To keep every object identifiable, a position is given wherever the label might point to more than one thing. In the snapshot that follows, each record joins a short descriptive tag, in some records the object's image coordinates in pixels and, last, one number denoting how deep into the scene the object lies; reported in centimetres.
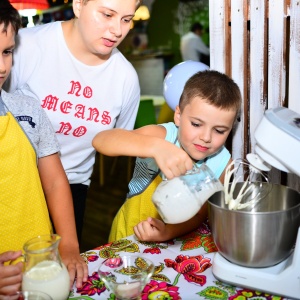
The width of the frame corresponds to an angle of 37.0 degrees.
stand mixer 106
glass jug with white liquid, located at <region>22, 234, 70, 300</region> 102
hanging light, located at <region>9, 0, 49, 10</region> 326
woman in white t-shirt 171
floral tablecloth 116
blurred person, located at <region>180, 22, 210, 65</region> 812
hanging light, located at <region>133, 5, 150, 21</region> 813
